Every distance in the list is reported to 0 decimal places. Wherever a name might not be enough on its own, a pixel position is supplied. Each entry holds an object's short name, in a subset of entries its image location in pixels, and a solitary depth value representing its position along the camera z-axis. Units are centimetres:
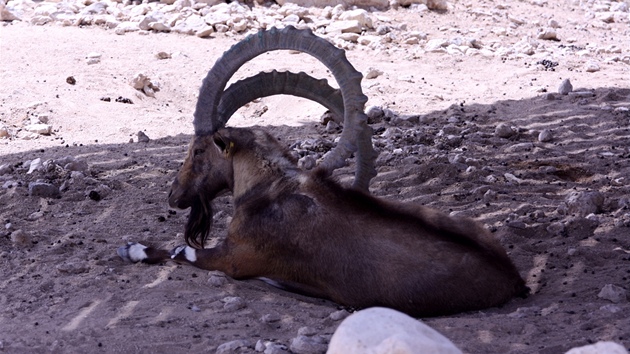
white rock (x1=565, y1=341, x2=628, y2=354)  635
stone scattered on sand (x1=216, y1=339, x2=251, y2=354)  880
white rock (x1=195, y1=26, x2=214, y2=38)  2603
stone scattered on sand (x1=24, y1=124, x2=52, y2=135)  1916
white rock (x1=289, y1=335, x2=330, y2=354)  856
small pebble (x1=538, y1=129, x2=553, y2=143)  1802
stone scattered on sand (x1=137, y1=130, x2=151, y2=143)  1866
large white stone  635
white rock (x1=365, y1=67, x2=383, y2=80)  2311
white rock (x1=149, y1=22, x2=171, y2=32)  2617
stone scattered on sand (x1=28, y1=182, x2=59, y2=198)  1483
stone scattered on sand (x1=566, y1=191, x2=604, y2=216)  1405
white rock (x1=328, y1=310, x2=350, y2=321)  1001
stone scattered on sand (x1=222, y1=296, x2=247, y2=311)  1047
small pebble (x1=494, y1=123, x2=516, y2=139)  1814
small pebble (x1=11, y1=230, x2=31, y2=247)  1273
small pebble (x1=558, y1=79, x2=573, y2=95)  2137
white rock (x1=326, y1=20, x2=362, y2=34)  2677
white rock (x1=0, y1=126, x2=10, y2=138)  1889
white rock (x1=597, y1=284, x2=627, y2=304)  1066
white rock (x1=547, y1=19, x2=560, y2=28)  3001
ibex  1078
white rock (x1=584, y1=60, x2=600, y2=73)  2422
